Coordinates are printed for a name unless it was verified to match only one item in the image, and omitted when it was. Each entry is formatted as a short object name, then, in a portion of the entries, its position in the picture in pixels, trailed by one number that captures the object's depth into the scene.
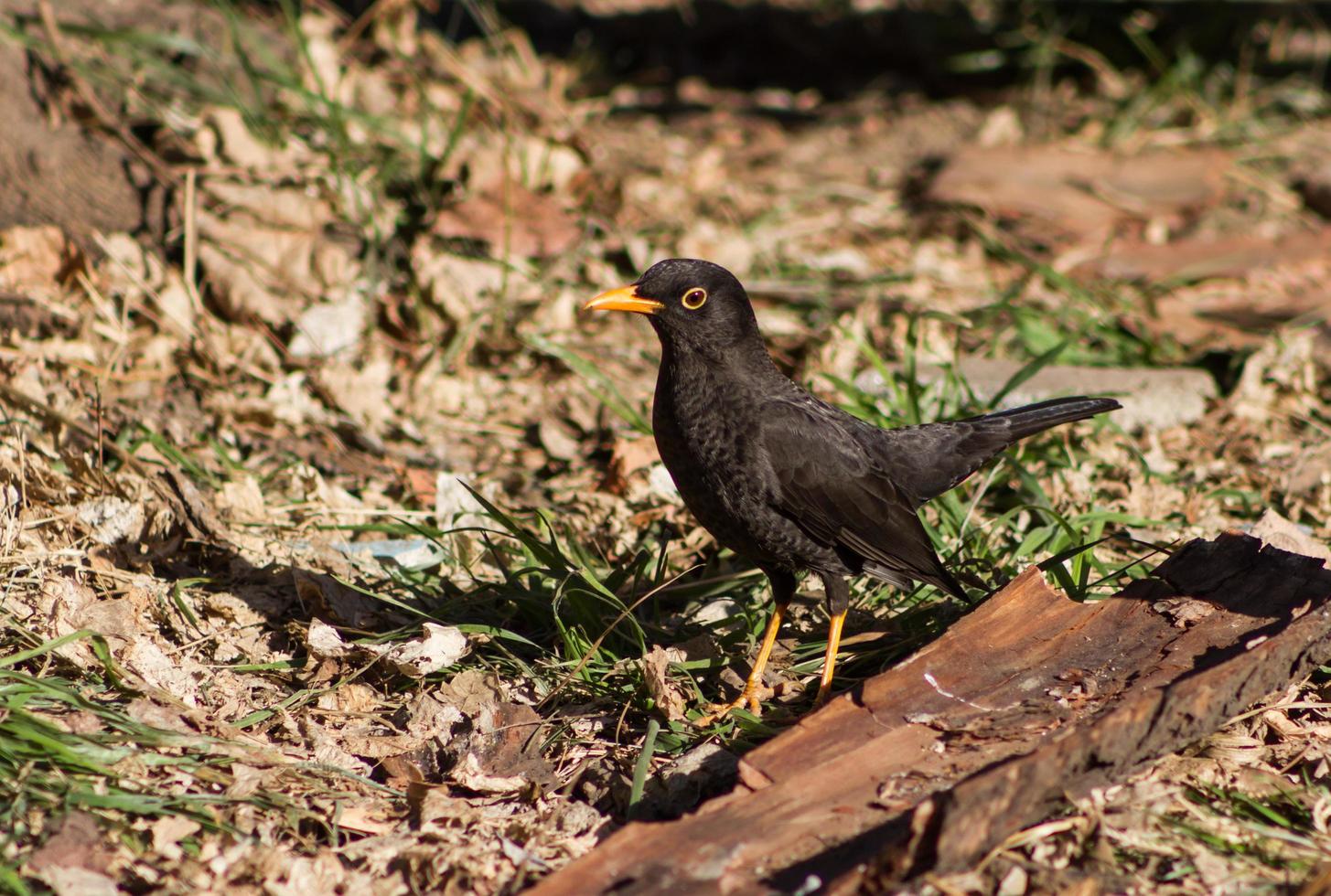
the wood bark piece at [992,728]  6.05
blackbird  8.58
